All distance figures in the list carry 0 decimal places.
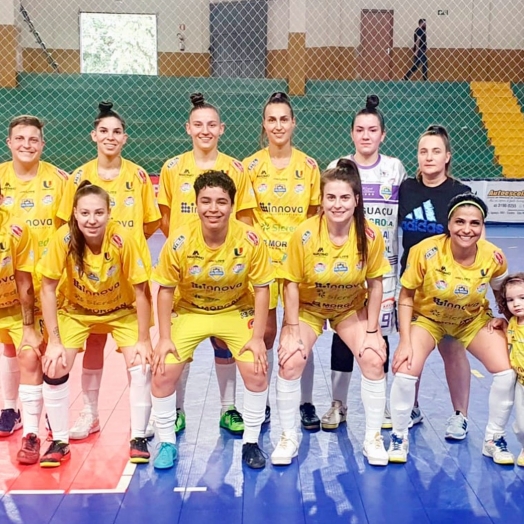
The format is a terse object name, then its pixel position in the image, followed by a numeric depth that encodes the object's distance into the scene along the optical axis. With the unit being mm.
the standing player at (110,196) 3461
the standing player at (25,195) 3459
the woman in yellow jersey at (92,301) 3029
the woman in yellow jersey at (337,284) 3148
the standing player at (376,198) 3504
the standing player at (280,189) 3537
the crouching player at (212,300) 3049
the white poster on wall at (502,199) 10531
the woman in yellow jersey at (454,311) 3129
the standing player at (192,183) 3553
